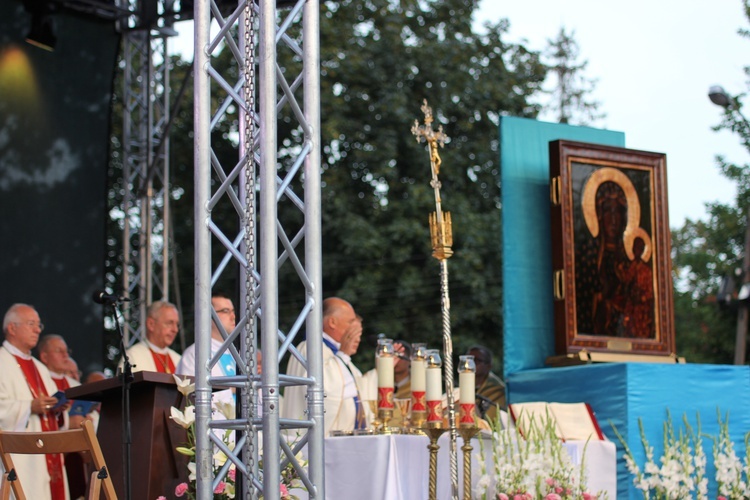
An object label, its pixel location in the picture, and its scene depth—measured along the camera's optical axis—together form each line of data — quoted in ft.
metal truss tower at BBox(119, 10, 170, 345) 39.34
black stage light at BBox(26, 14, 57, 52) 39.37
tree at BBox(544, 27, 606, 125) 105.60
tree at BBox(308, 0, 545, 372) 65.05
